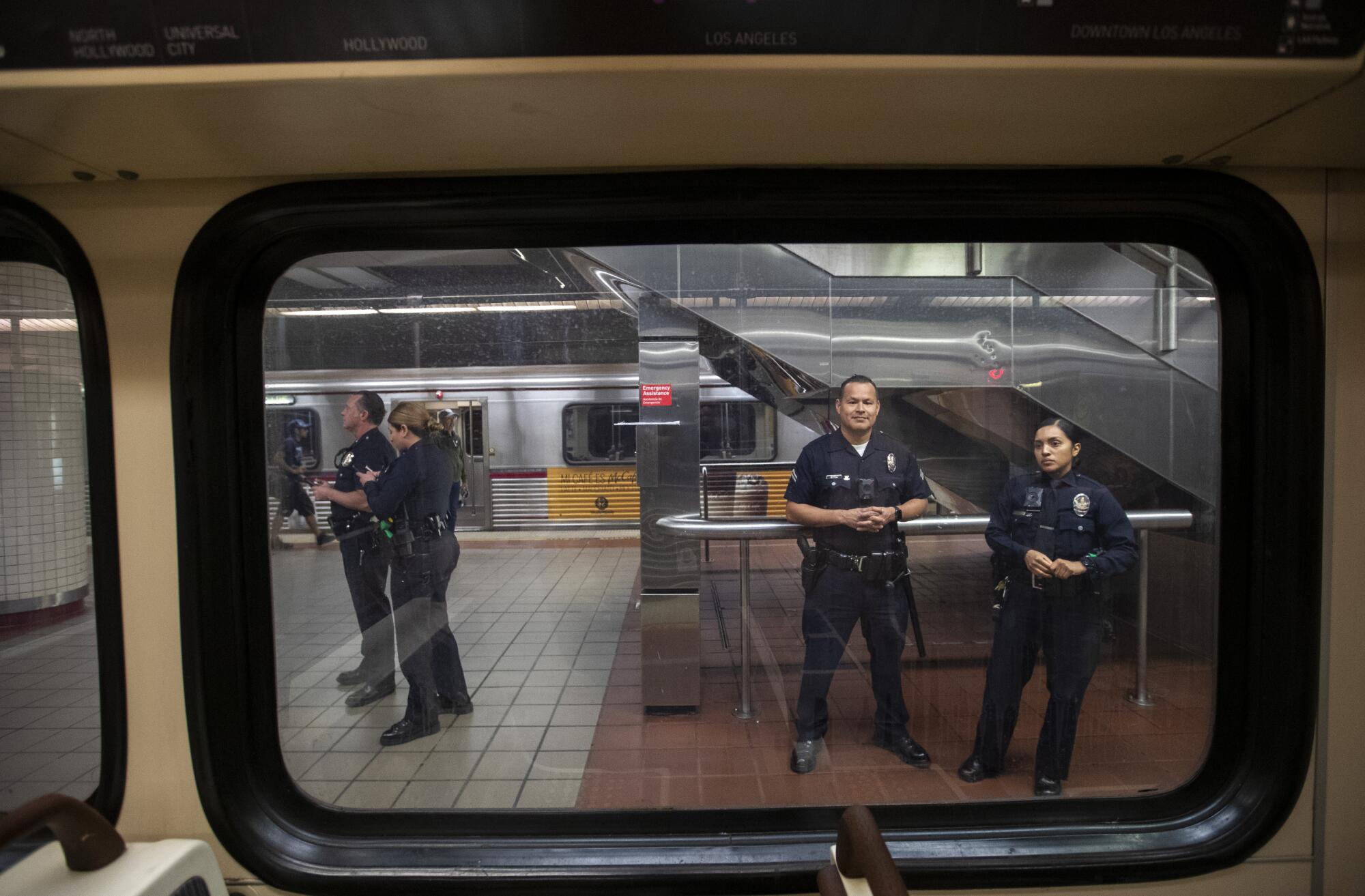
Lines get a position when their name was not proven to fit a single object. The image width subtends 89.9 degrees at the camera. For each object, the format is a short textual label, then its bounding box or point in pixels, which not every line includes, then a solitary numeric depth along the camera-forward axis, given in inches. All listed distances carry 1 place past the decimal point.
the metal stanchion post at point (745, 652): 95.1
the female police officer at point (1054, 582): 79.8
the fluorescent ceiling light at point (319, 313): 66.3
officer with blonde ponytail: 83.5
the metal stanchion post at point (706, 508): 115.6
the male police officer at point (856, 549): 84.7
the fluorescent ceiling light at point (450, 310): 84.2
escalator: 71.2
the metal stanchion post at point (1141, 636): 74.9
